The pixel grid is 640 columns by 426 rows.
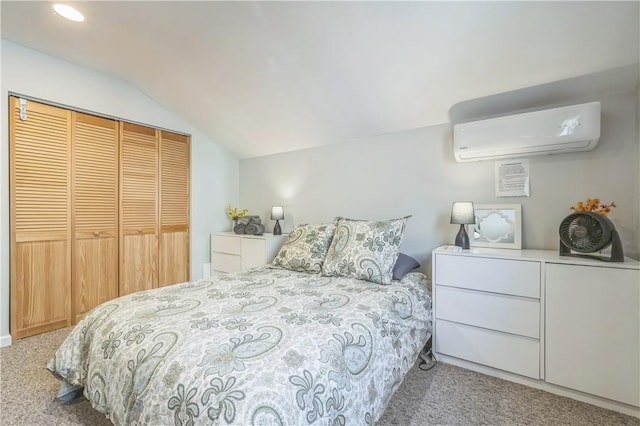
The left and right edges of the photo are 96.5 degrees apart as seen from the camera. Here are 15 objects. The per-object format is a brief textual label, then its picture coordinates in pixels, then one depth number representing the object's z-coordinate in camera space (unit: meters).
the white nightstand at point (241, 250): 3.22
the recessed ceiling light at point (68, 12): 1.96
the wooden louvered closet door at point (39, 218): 2.38
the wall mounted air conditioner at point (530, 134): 1.82
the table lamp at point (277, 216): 3.46
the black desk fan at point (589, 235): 1.63
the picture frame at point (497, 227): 2.22
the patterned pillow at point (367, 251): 2.13
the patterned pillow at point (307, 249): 2.46
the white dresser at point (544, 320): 1.56
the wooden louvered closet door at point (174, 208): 3.41
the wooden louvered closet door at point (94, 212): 2.73
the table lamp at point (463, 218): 2.22
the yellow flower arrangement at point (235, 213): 3.97
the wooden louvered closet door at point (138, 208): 3.07
